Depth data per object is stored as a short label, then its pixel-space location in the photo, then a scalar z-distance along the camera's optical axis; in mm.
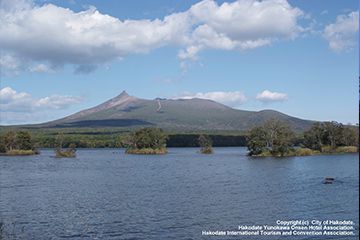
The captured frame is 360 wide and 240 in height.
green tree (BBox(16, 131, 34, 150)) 165112
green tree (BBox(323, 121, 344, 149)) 147000
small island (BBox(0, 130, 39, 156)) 164625
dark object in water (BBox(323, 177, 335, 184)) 56531
